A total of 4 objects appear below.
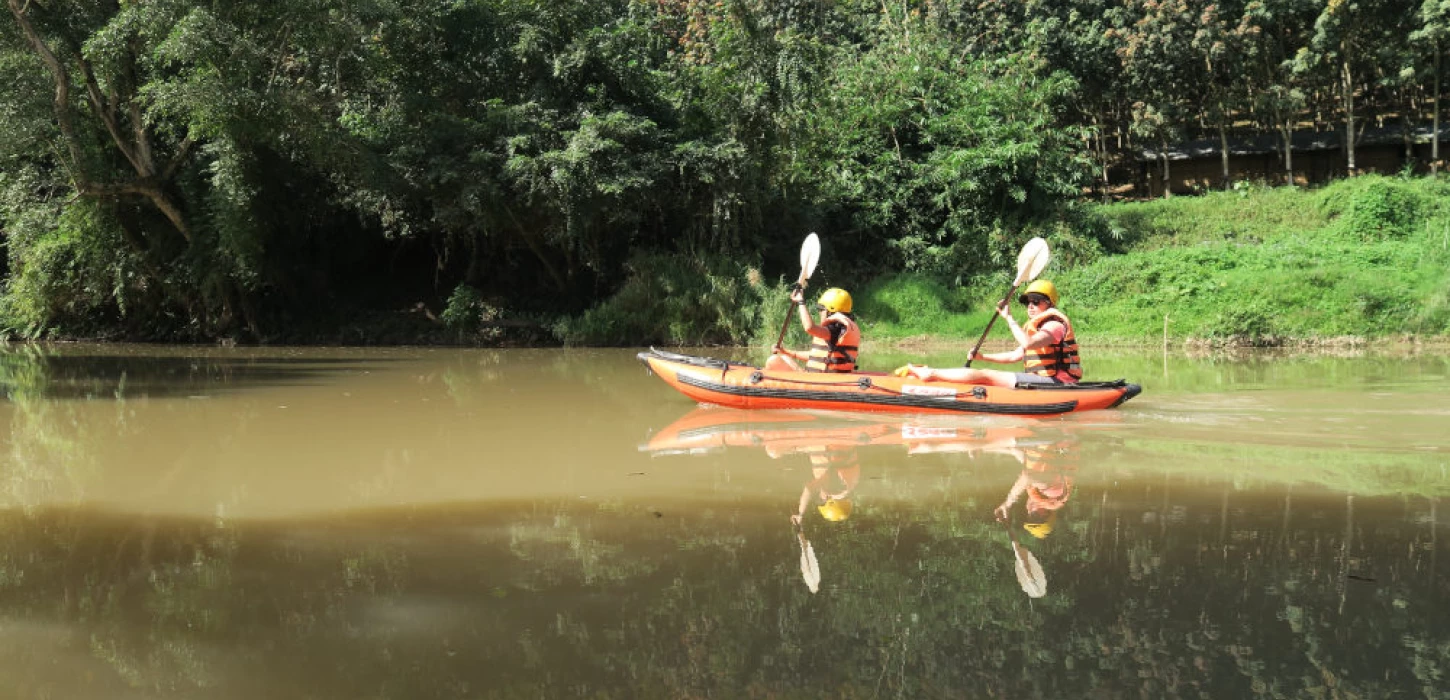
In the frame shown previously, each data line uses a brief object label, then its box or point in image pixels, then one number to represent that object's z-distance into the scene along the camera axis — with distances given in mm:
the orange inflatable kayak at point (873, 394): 8562
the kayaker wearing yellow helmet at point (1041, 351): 8742
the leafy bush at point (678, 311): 17906
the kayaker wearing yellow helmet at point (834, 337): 9352
